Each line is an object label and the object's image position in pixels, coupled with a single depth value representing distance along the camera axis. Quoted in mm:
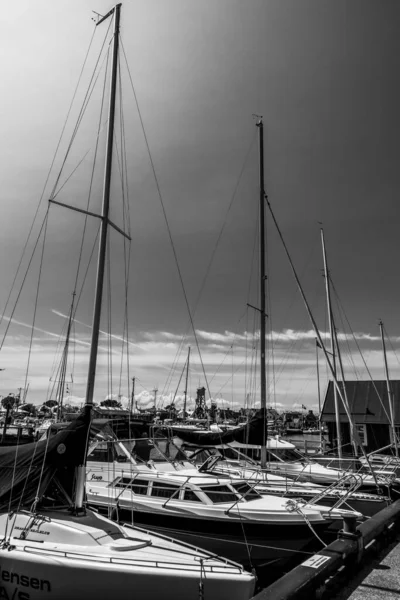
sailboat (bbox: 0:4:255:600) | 6441
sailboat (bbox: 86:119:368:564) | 10664
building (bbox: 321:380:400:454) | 34469
